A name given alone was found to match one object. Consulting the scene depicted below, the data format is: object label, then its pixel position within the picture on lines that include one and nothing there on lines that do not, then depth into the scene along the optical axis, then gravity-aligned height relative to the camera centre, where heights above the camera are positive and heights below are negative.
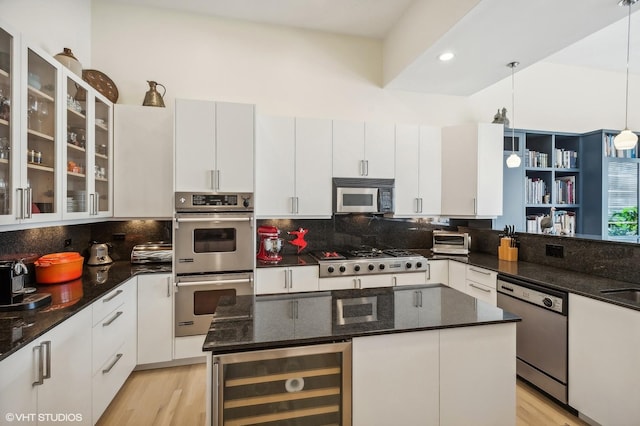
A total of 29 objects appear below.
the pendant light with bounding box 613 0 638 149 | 2.49 +0.63
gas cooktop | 2.96 -0.53
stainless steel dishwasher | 2.08 -0.90
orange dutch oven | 2.05 -0.42
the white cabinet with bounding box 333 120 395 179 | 3.29 +0.70
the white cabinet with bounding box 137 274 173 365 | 2.60 -0.96
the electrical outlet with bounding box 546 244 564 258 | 2.72 -0.35
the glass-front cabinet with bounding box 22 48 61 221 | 1.68 +0.42
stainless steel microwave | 3.26 +0.18
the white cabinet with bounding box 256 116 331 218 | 3.10 +0.46
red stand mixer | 3.06 -0.35
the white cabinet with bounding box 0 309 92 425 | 1.20 -0.79
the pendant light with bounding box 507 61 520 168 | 3.10 +1.10
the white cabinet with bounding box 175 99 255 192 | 2.68 +0.59
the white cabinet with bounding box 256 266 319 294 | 2.85 -0.66
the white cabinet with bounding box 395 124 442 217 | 3.50 +0.50
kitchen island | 1.22 -0.69
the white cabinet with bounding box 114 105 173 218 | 2.77 +0.46
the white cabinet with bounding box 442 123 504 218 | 3.41 +0.51
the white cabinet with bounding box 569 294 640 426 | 1.72 -0.91
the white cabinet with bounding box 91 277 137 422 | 1.91 -0.98
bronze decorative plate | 2.84 +1.22
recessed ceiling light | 2.88 +1.53
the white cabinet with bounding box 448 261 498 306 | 2.71 -0.67
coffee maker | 1.57 -0.45
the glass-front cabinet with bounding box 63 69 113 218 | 2.15 +0.47
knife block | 3.12 -0.40
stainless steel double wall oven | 2.66 -0.39
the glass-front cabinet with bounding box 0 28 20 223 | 1.53 +0.45
